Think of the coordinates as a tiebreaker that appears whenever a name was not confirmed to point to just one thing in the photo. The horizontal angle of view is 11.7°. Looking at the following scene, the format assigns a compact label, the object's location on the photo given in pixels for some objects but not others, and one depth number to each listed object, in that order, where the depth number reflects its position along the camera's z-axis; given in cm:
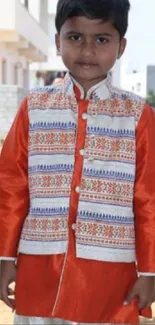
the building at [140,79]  7125
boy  228
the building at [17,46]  1294
